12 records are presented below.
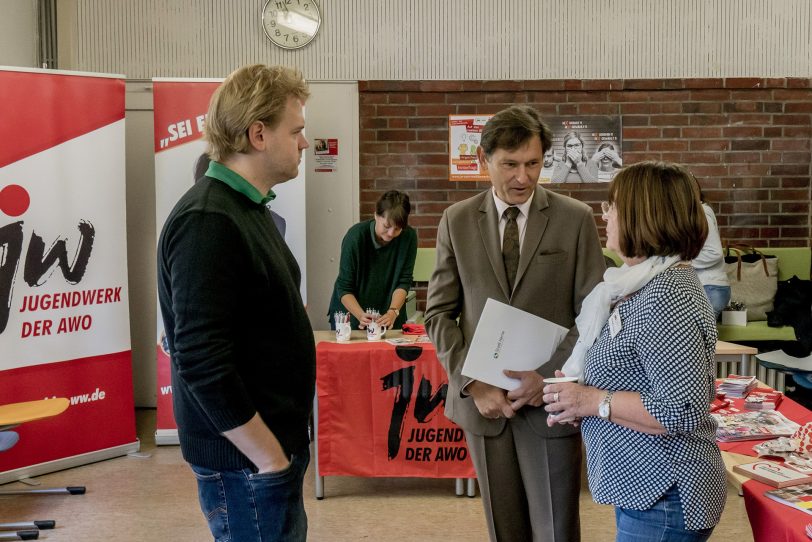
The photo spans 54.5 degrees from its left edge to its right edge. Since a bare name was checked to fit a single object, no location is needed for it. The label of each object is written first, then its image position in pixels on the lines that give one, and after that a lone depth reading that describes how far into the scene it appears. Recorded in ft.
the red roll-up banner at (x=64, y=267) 13.82
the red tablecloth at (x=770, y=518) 5.41
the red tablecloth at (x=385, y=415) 12.66
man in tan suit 7.15
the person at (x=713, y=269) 16.66
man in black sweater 4.86
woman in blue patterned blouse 5.05
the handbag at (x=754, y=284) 18.29
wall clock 18.66
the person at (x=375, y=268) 14.46
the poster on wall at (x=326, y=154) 18.69
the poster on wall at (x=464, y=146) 18.61
